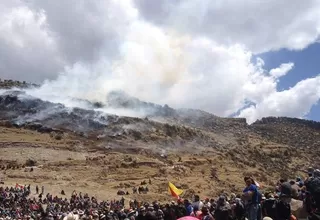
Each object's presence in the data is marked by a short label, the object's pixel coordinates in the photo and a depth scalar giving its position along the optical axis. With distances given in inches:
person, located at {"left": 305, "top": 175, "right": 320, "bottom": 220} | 402.0
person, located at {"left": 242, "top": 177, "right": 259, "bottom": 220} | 443.2
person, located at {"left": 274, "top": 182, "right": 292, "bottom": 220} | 405.4
